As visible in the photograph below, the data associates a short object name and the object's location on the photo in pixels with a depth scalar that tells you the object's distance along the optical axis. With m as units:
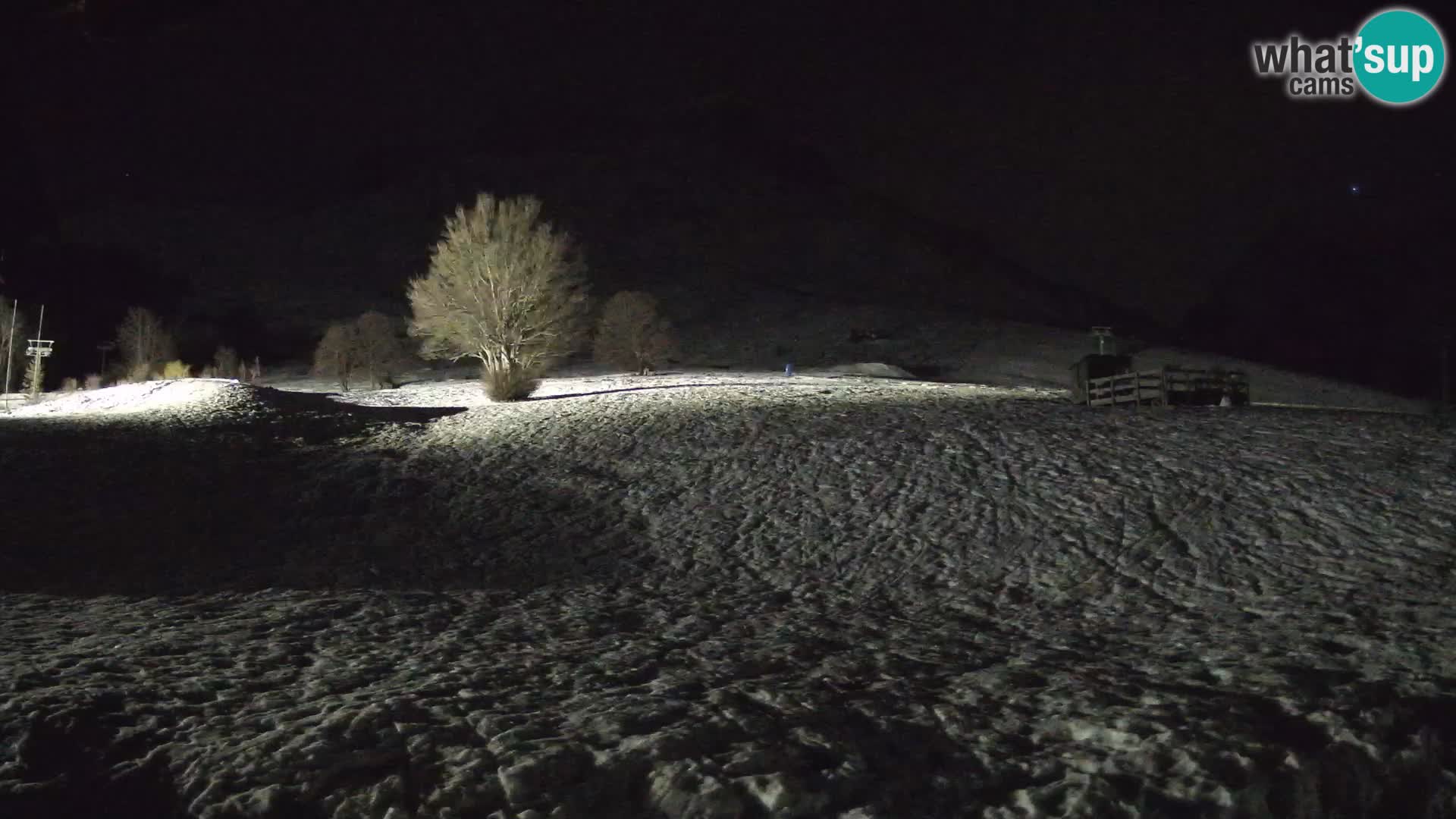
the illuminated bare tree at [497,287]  41.78
